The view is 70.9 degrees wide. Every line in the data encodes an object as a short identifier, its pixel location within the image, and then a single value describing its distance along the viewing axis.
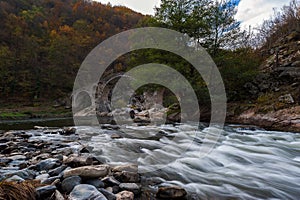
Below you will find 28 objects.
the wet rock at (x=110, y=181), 2.90
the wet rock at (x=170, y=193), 2.71
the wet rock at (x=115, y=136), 7.35
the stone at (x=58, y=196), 2.28
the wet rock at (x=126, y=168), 3.40
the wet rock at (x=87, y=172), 2.91
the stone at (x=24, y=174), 3.23
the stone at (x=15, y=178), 3.02
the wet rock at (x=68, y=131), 8.43
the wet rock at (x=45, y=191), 2.34
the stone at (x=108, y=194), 2.49
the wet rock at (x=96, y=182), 2.77
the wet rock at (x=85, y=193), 2.29
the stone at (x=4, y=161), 4.01
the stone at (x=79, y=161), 3.53
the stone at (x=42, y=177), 3.12
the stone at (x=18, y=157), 4.45
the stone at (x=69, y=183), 2.62
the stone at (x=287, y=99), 10.44
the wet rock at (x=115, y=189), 2.75
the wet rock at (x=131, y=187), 2.82
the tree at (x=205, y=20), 15.11
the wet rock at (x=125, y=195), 2.53
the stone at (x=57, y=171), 3.28
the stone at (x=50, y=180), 2.84
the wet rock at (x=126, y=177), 3.17
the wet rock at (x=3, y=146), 5.49
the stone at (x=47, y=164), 3.70
